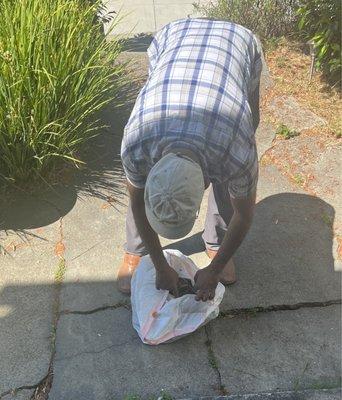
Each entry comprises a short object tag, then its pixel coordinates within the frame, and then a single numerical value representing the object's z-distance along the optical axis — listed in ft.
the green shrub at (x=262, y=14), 16.39
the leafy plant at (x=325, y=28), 13.69
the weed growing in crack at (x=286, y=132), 12.95
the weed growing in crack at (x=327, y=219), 10.69
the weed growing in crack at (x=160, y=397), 7.38
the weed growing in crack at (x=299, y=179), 11.75
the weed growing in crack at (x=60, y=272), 9.48
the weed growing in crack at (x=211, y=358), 7.95
